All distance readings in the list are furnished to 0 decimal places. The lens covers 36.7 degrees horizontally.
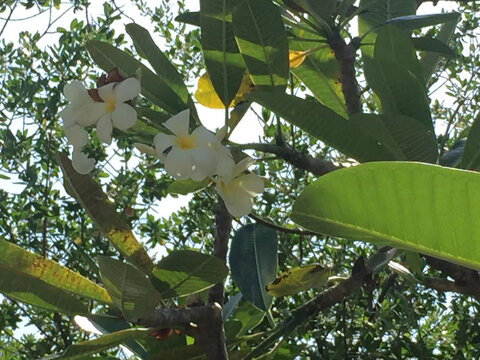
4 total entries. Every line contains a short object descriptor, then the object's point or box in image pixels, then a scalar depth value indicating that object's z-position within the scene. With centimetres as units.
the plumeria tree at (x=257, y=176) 53
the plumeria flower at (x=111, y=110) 82
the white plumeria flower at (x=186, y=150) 78
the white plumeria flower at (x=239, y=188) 83
